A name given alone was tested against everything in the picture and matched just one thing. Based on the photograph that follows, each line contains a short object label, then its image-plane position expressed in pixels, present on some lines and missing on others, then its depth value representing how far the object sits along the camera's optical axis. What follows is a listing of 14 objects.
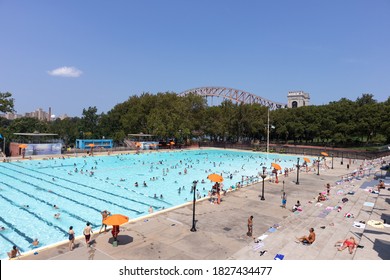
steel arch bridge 198.38
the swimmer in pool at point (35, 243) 14.86
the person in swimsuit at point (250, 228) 14.65
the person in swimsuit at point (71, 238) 12.59
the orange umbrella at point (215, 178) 20.88
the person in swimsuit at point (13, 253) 12.23
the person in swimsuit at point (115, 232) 13.09
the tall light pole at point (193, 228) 15.07
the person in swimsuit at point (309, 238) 13.59
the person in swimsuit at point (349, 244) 12.65
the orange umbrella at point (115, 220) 13.00
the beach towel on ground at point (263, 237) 14.17
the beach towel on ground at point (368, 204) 20.75
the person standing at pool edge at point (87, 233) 13.04
